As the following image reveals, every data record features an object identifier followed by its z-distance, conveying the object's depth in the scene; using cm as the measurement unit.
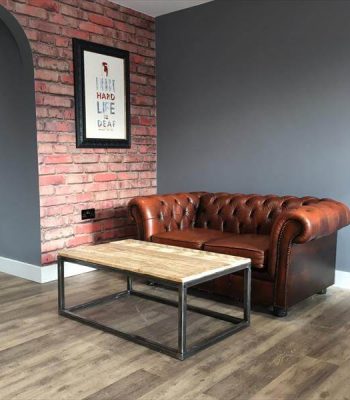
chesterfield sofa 283
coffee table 231
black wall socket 403
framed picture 391
